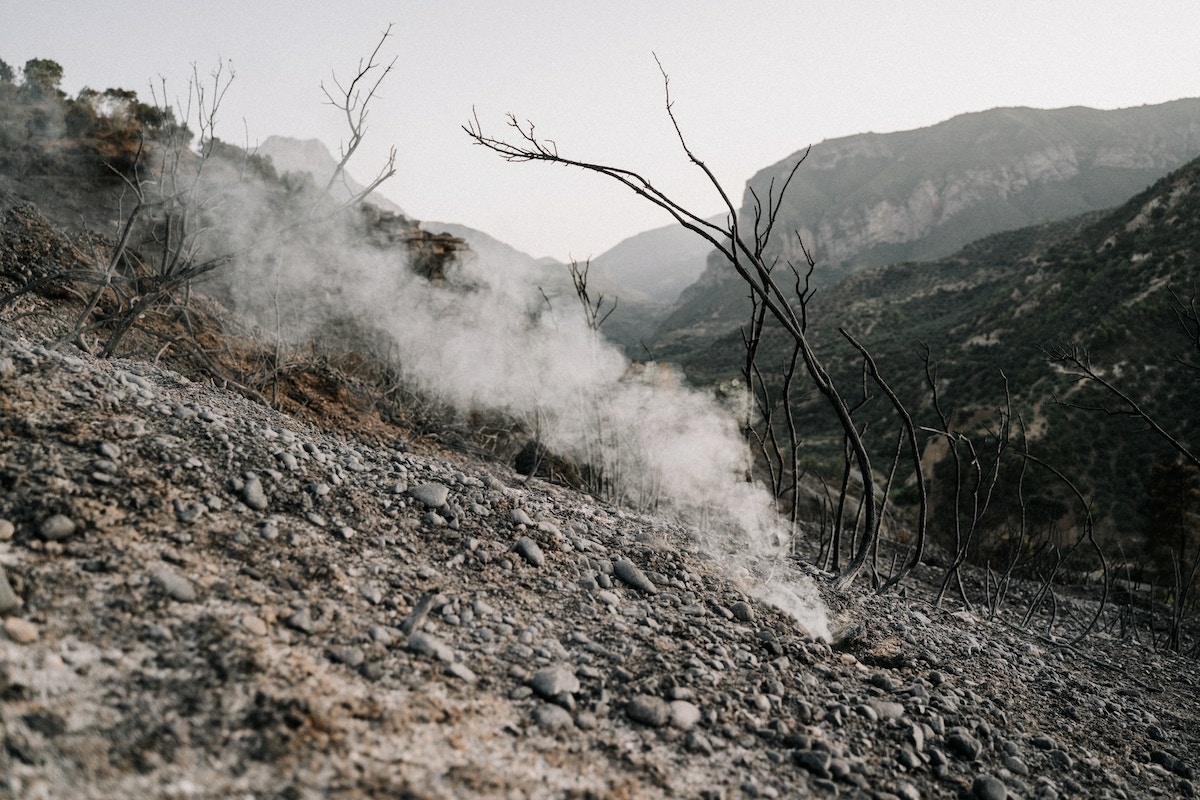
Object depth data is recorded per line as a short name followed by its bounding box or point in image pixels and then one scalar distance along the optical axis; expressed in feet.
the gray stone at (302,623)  6.49
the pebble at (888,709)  8.23
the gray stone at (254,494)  8.65
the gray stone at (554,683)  6.75
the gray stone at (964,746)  7.89
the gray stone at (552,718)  6.29
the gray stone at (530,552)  10.14
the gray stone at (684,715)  6.81
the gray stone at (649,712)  6.73
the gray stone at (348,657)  6.26
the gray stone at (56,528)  6.41
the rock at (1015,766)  7.88
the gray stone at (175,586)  6.23
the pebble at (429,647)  6.87
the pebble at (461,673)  6.64
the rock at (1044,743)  8.88
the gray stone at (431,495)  10.77
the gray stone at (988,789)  7.04
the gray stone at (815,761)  6.68
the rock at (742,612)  10.37
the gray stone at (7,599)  5.28
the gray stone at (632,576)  10.50
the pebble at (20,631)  5.06
